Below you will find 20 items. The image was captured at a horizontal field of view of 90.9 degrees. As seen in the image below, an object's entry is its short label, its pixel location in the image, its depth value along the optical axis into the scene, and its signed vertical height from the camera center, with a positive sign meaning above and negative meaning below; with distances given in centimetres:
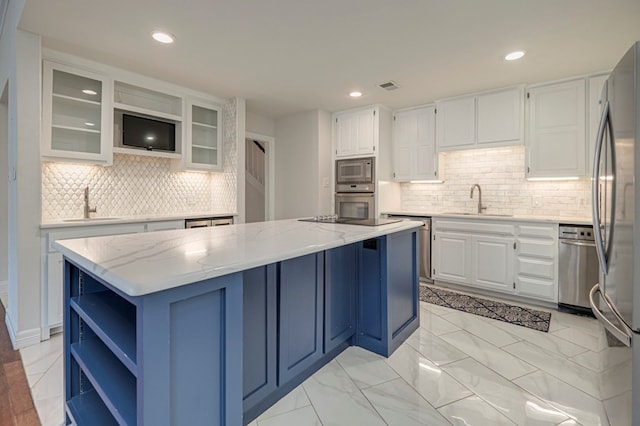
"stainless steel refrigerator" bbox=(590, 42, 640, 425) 129 +2
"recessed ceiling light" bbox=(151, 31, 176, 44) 248 +141
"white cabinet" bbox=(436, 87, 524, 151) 360 +113
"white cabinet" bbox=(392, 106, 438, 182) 433 +96
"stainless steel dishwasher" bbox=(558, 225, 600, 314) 299 -53
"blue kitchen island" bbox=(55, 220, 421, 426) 96 -44
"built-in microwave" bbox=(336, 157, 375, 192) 443 +59
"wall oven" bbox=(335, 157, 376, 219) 445 +36
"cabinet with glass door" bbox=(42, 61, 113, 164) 277 +91
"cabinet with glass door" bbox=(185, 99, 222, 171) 383 +97
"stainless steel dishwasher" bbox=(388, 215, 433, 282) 407 -48
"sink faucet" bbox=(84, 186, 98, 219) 314 +7
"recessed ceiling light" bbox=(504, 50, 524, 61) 279 +142
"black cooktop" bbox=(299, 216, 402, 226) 244 -7
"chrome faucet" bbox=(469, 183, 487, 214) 418 +12
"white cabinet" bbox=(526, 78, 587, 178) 328 +88
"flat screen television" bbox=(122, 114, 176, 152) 331 +87
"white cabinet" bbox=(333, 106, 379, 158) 442 +117
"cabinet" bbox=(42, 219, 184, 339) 257 -52
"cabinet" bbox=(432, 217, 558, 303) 327 -49
